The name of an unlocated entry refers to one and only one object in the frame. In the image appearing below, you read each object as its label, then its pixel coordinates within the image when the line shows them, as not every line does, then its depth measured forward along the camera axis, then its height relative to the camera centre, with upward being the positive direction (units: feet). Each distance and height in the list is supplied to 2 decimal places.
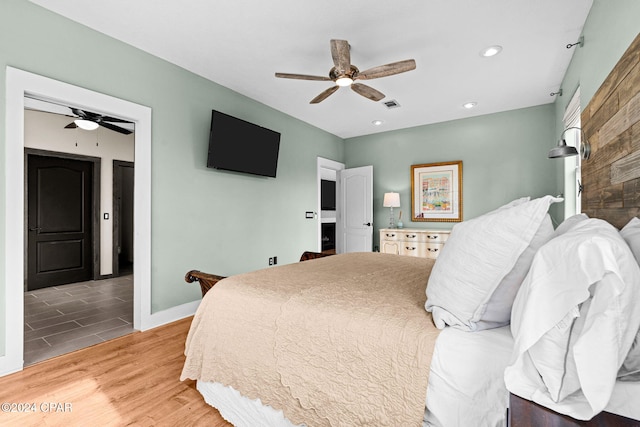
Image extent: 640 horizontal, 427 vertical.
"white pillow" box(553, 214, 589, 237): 4.02 -0.16
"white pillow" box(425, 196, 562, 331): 3.42 -0.60
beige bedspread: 3.52 -1.80
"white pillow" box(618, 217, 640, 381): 2.47 -1.25
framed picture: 15.99 +1.10
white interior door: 17.71 +0.13
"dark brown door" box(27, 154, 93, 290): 14.94 -0.47
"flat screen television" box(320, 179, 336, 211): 25.02 +1.45
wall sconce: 6.70 +1.43
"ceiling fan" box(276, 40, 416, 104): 7.77 +3.95
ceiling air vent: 13.39 +4.83
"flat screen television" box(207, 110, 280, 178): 11.14 +2.61
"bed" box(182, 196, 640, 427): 2.46 -1.45
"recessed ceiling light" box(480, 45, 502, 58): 9.12 +4.88
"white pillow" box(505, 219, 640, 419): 2.30 -0.89
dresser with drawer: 15.12 -1.47
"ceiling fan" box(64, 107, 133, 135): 12.09 +3.90
